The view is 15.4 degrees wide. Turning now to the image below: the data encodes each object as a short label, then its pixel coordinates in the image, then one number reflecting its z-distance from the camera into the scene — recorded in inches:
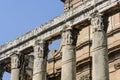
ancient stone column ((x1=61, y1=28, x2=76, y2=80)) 1111.0
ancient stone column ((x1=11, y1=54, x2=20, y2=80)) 1250.6
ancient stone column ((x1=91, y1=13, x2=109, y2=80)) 1027.3
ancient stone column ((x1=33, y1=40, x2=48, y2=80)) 1180.5
